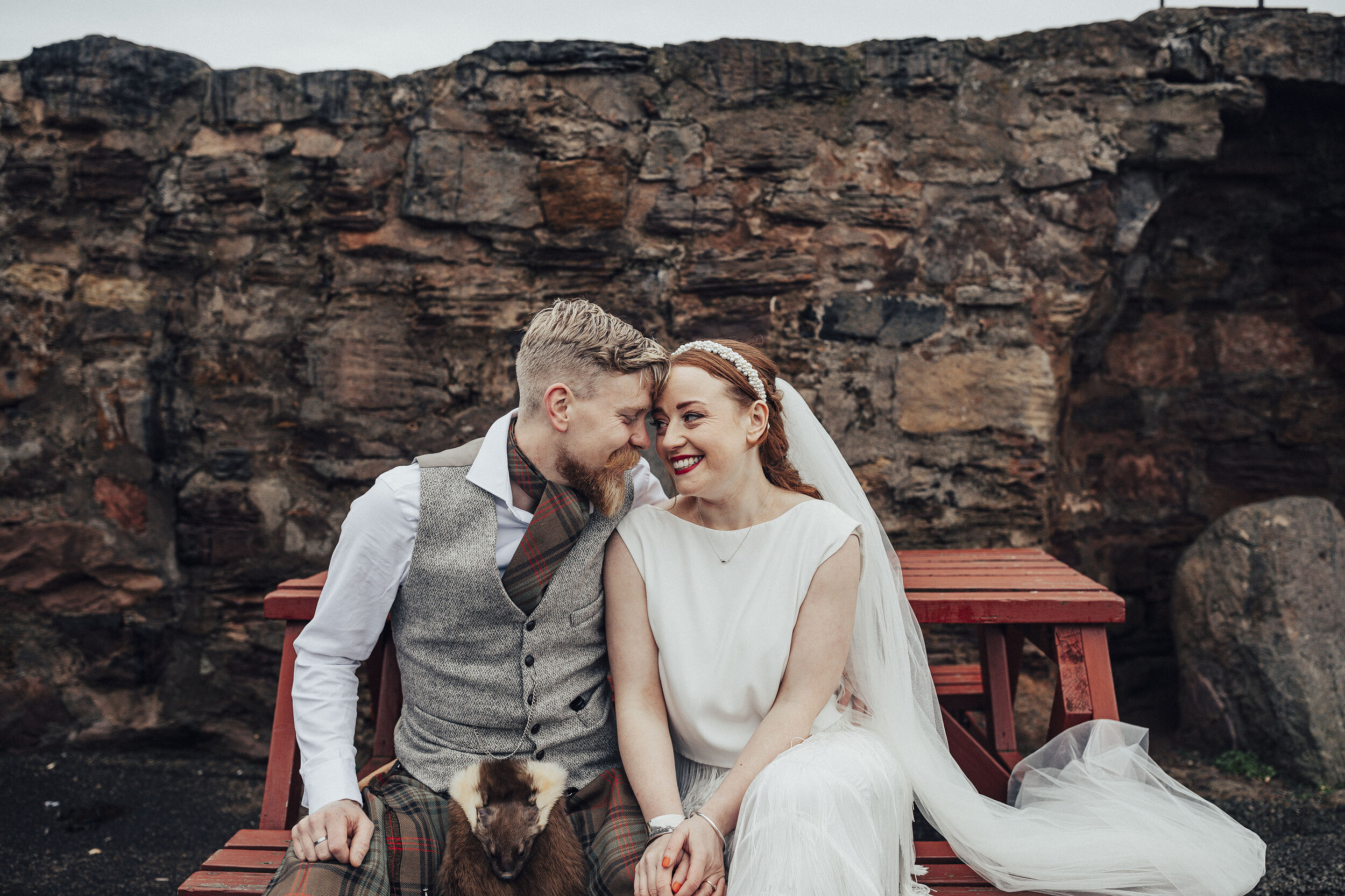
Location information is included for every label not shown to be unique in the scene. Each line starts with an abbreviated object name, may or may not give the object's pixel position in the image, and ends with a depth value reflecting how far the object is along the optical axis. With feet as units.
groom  6.55
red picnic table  6.63
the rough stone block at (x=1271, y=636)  10.32
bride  6.01
